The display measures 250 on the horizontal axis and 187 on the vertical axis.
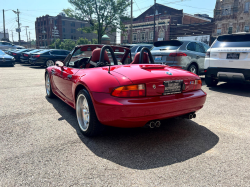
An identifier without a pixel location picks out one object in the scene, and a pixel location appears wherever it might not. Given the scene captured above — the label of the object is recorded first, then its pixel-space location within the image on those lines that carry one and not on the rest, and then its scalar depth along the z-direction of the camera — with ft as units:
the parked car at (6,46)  88.94
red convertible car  8.44
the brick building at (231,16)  113.39
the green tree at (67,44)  240.65
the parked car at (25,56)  55.57
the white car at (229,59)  19.79
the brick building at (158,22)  151.02
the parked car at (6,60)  50.37
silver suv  25.55
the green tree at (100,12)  112.88
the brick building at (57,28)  274.36
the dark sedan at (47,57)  50.03
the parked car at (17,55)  63.70
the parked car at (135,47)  38.71
